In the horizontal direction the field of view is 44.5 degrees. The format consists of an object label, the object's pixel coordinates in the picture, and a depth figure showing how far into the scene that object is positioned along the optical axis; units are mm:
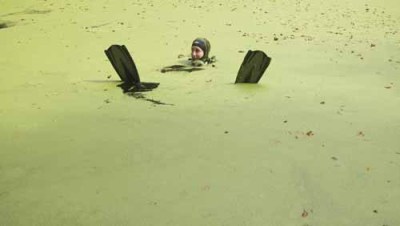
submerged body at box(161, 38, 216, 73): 3850
